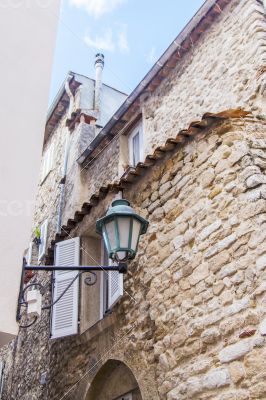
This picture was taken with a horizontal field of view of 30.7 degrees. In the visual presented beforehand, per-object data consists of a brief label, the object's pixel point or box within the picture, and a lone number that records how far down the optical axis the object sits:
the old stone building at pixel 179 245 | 4.23
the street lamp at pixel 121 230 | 4.32
